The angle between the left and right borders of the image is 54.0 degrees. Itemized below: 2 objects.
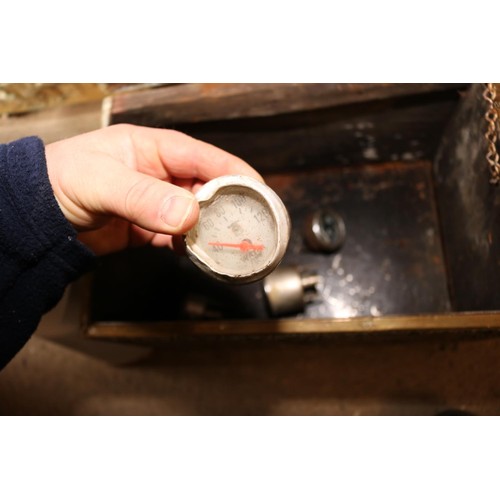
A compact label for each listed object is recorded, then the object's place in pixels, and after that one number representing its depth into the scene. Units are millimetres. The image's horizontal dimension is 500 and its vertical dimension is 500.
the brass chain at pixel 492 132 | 360
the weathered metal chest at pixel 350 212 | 362
